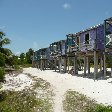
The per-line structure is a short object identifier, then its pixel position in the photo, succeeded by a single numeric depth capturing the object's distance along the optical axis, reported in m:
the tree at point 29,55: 42.64
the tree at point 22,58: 42.44
